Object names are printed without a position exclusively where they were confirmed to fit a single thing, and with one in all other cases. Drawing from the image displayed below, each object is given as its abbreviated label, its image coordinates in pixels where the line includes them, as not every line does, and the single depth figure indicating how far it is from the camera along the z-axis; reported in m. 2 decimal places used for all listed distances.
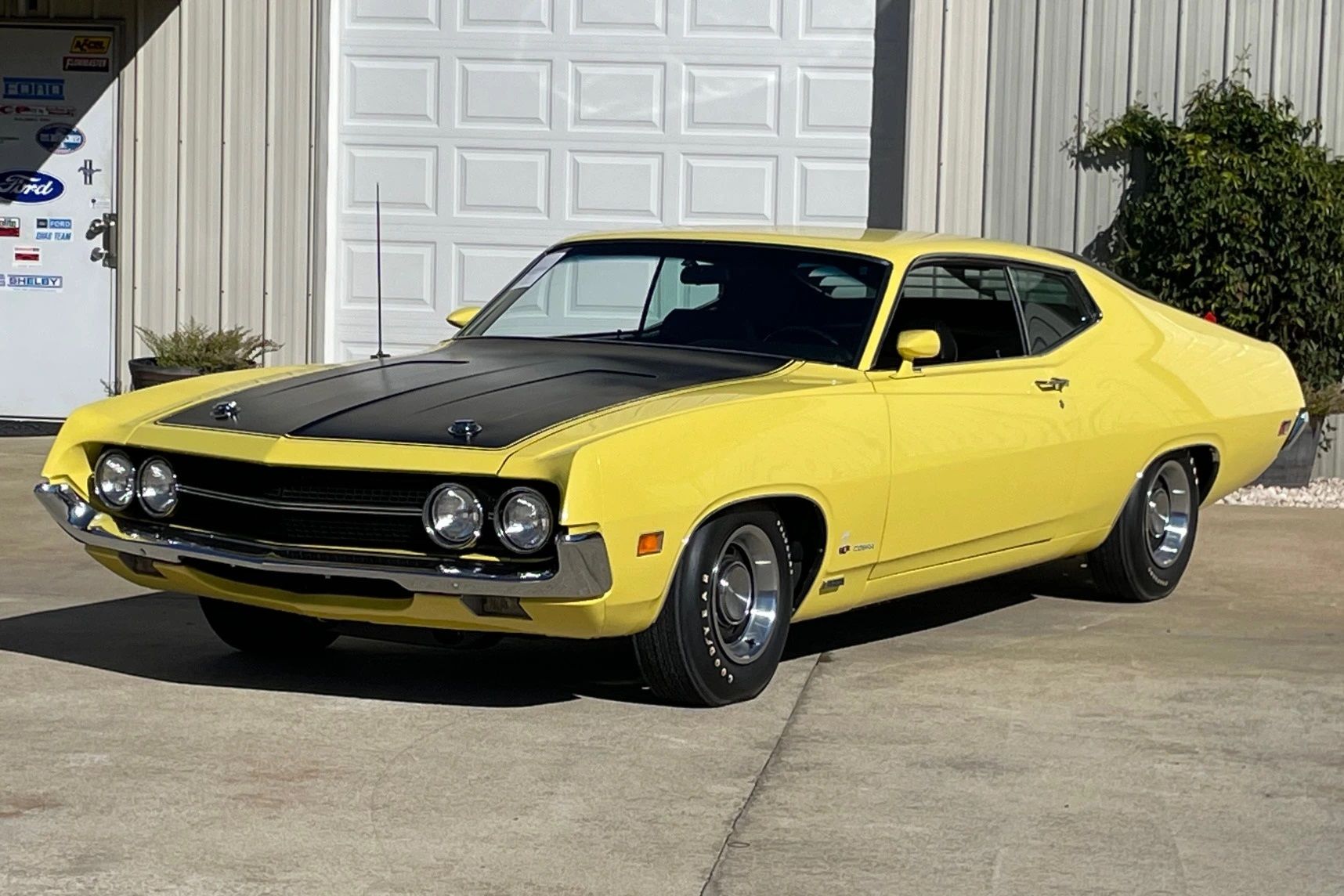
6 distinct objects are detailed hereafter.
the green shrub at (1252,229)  10.91
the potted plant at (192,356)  11.70
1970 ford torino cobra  5.33
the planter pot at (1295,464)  10.94
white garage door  11.98
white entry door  12.55
